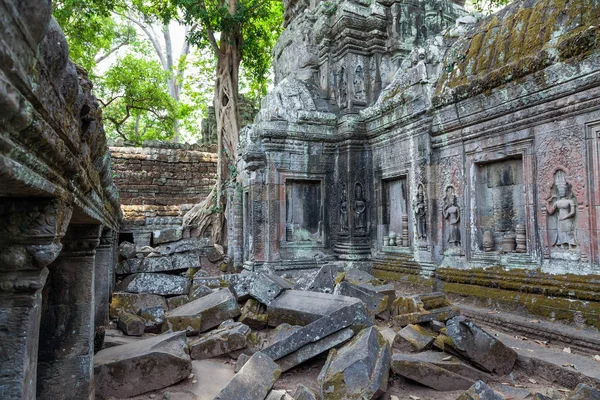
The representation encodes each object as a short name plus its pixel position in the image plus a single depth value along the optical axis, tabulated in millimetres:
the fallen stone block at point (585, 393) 2742
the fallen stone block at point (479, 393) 2721
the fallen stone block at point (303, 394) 2920
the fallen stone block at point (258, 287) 5430
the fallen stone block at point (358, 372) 3037
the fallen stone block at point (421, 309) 4512
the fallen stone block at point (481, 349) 3639
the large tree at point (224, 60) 11234
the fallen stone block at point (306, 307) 4148
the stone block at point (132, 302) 6109
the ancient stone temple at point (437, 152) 4684
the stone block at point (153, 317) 5160
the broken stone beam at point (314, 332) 3805
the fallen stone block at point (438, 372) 3449
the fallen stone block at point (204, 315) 5023
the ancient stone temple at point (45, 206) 1125
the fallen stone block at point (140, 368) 3320
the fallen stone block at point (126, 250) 8632
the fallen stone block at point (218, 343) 4293
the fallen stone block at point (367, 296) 5441
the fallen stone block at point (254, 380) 3006
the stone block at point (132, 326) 4988
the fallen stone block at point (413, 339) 4016
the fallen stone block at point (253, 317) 5176
